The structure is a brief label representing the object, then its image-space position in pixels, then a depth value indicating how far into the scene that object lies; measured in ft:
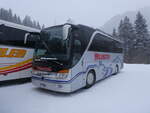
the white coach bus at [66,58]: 12.23
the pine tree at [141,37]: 74.03
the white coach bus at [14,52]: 15.55
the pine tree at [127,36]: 80.69
